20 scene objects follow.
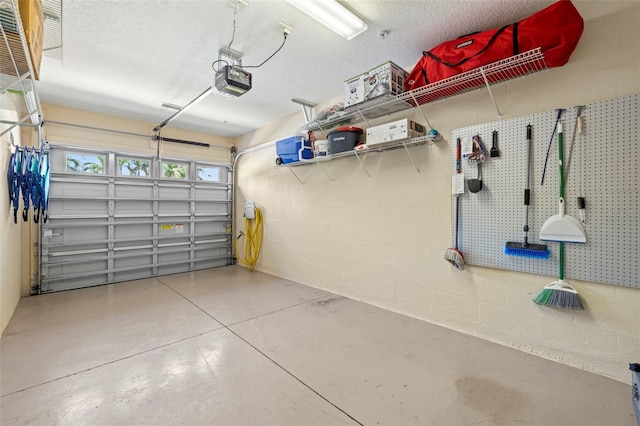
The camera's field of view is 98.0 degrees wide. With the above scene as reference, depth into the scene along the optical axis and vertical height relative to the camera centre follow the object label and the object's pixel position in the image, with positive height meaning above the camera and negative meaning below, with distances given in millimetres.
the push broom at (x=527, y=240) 2082 -213
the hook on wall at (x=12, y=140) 2909 +756
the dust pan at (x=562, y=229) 1909 -115
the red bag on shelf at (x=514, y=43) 1819 +1226
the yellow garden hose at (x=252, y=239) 5074 -522
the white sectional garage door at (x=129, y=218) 4027 -127
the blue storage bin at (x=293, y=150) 3727 +865
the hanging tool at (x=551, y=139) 2016 +545
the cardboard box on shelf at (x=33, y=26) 1291 +909
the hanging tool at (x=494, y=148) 2285 +537
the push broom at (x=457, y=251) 2461 -351
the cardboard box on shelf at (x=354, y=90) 2721 +1221
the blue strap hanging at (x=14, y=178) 2850 +332
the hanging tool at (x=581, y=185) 1908 +194
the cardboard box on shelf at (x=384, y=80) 2516 +1222
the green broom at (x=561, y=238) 1923 -173
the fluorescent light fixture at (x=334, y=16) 1954 +1462
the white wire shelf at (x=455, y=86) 1996 +1079
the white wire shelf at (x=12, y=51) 1213 +805
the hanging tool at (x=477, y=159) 2348 +459
